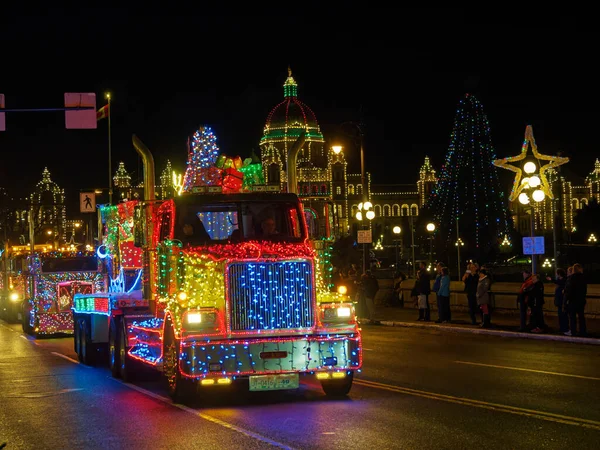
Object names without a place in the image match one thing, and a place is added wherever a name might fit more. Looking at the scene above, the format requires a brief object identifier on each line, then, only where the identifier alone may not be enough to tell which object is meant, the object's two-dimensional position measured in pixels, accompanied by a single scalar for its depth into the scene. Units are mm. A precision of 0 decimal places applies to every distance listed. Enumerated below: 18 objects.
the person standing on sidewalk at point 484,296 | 28641
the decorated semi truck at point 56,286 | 29812
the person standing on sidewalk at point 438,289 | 31281
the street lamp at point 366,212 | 43631
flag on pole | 39375
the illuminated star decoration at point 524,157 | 35156
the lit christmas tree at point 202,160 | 17602
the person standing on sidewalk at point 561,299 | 25569
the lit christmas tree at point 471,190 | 72438
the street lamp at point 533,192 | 30188
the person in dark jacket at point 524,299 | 26375
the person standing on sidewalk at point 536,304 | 26516
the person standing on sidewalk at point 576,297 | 24031
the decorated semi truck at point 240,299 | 13664
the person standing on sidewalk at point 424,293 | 32594
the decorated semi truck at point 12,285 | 36531
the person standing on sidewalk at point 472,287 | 30172
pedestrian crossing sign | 39906
